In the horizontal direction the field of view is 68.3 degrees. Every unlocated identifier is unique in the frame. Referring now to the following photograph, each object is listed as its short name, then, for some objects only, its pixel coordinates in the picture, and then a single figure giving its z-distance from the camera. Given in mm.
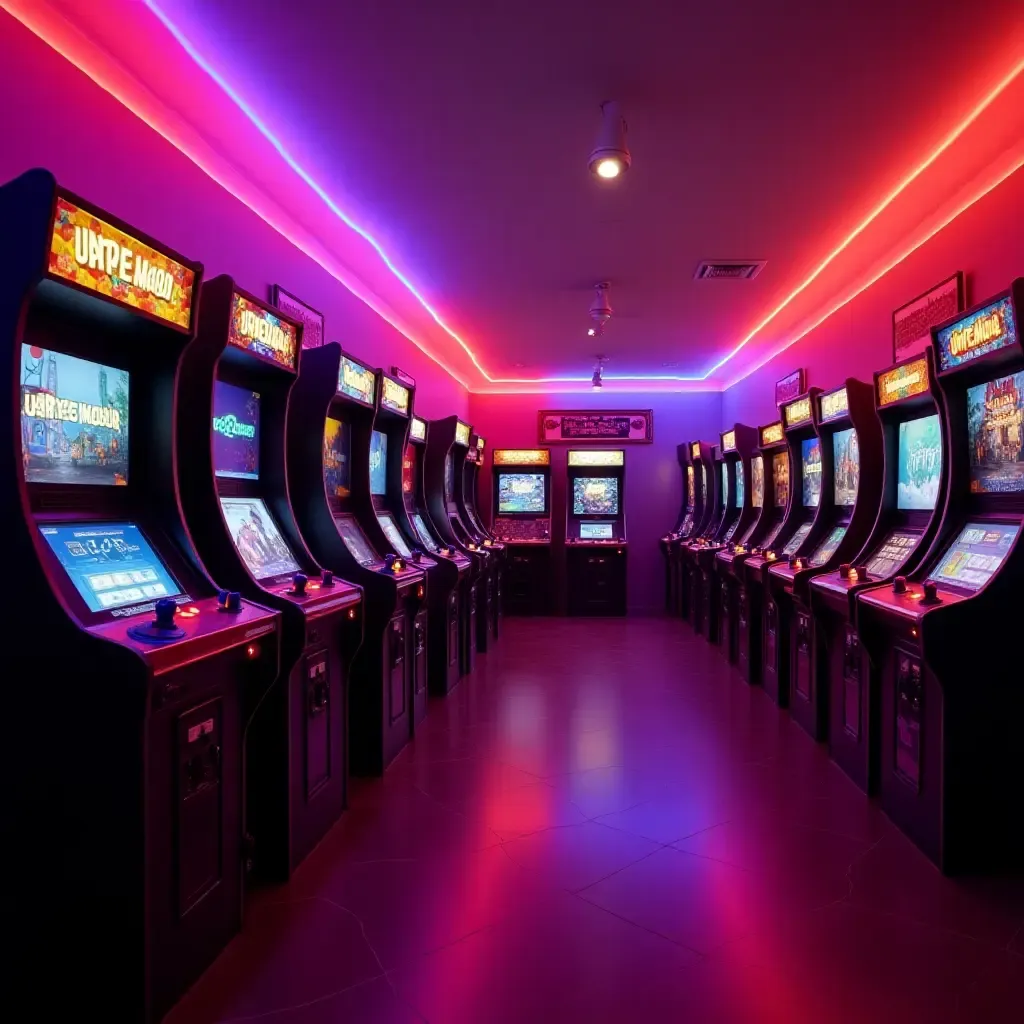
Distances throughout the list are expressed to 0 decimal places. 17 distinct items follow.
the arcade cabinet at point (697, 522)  8422
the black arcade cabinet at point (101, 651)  1641
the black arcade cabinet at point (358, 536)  3428
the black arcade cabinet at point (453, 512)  6289
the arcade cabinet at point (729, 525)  6750
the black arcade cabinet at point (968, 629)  2574
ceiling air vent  5379
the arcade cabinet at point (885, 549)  3316
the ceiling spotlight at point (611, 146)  3199
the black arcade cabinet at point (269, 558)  2447
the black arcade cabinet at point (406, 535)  4590
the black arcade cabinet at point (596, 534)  9141
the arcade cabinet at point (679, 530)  9352
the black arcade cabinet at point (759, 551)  5605
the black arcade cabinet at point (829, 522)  4137
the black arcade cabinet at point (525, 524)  9336
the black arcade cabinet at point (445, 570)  5094
